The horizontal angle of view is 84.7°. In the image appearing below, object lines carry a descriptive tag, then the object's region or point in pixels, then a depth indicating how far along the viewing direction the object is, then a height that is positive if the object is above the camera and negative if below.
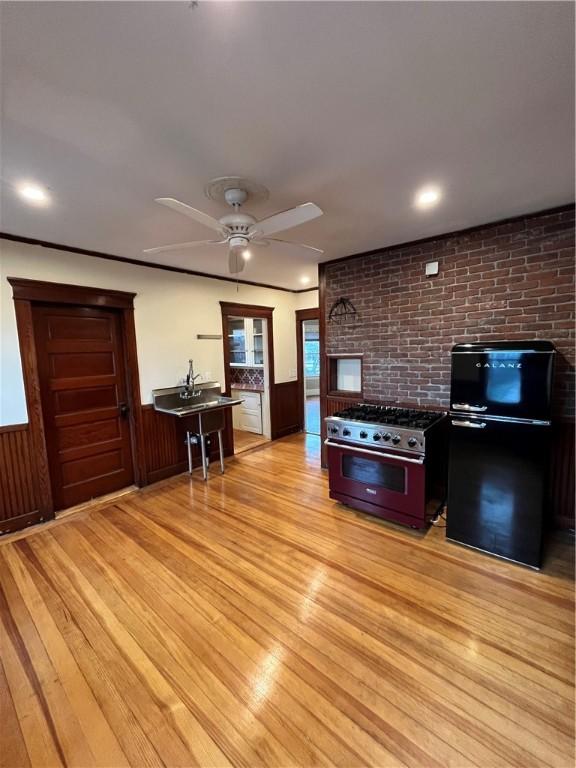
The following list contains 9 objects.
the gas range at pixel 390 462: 2.64 -1.00
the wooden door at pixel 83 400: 3.12 -0.42
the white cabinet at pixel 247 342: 5.53 +0.25
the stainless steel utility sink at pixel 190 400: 3.76 -0.56
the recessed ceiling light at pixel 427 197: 2.17 +1.09
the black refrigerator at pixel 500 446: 2.14 -0.71
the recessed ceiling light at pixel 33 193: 1.99 +1.11
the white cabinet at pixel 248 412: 5.70 -1.06
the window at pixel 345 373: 3.91 -0.27
